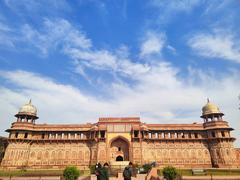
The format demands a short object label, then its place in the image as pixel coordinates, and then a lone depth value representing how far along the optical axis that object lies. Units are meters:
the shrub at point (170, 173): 18.52
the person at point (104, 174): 10.59
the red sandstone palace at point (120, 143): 39.47
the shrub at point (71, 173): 19.26
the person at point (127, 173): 10.68
